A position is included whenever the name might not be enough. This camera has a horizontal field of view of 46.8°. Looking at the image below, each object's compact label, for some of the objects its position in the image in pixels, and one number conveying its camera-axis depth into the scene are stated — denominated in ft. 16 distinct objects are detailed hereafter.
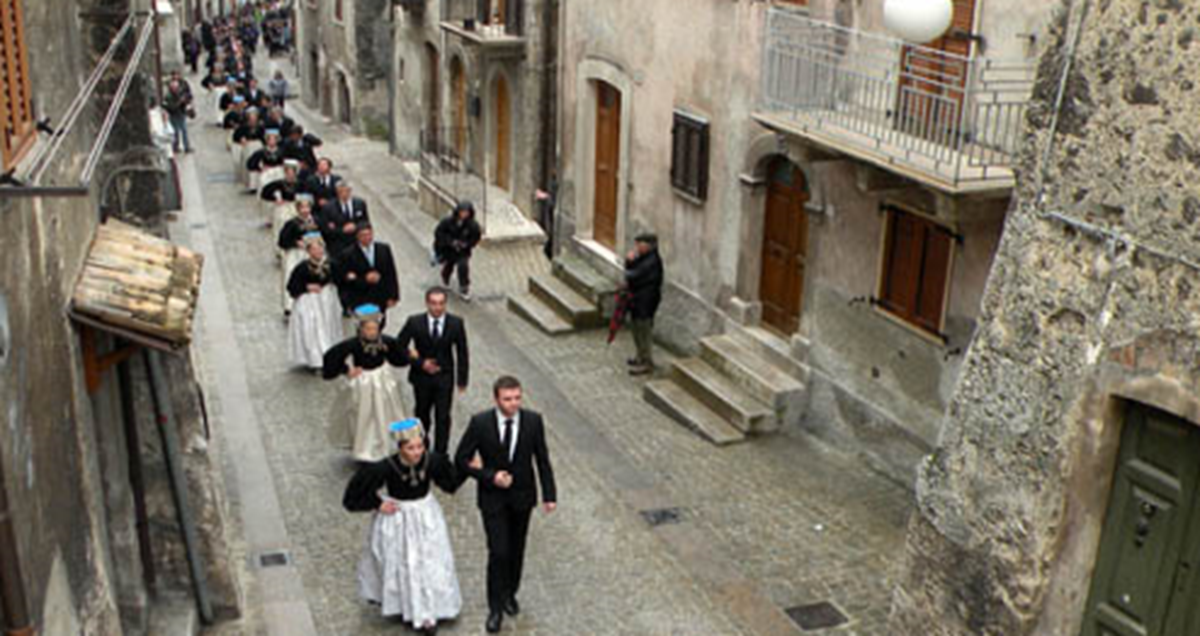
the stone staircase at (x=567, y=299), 53.98
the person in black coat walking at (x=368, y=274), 44.78
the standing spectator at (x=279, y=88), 111.29
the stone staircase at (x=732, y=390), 43.29
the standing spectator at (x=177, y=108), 87.92
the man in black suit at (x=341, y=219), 51.08
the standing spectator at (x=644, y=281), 46.78
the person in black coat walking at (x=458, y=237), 56.18
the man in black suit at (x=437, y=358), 37.27
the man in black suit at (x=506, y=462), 29.55
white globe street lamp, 31.12
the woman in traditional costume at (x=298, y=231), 50.42
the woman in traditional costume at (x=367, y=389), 36.68
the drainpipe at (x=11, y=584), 17.17
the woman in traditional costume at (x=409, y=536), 29.25
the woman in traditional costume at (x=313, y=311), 46.29
